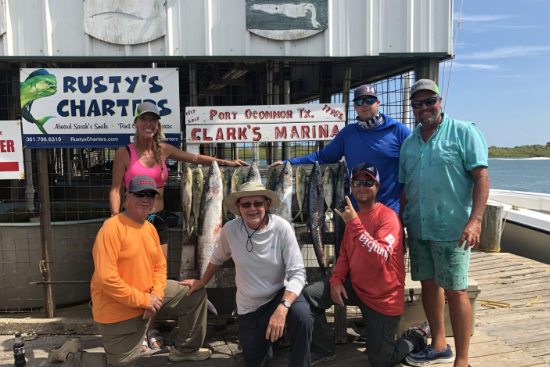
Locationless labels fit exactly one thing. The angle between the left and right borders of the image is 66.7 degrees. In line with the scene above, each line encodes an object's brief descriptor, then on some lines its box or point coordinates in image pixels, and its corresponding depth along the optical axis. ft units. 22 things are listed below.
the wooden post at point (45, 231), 14.19
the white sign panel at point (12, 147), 14.15
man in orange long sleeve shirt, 9.43
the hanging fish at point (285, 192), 12.56
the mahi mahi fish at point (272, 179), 13.09
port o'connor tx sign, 14.46
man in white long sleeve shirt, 10.16
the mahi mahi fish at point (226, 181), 13.07
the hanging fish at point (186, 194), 12.89
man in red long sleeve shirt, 10.53
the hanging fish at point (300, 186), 13.07
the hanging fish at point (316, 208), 12.58
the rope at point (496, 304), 16.20
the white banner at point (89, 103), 14.01
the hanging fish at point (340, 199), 12.48
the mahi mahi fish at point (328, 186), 12.78
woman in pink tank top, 11.76
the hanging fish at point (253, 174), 12.71
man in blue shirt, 11.98
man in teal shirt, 10.27
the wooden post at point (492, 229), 26.63
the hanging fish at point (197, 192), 12.92
